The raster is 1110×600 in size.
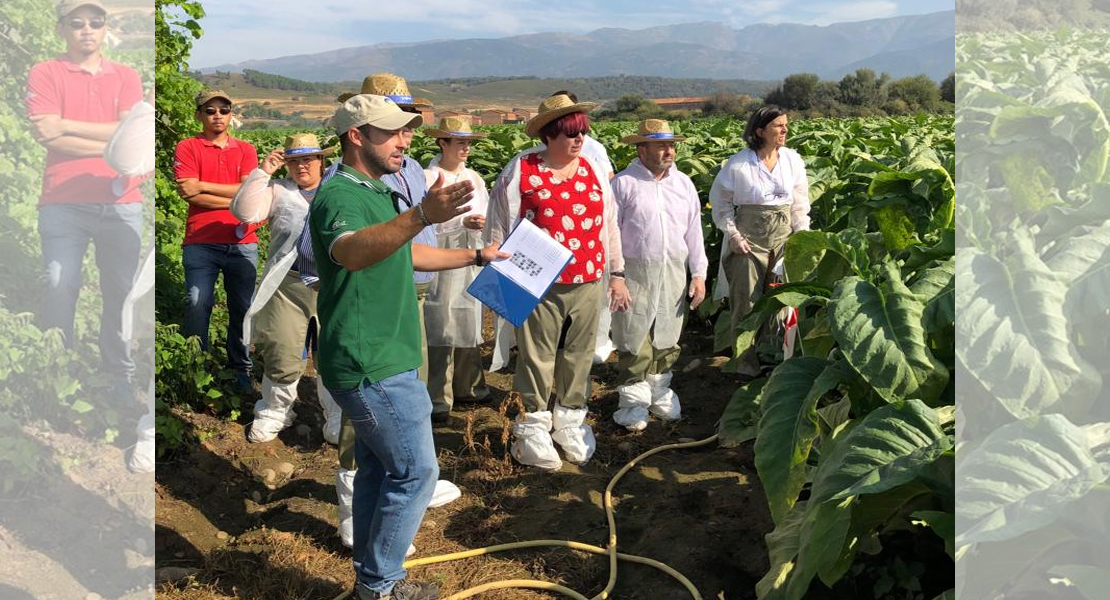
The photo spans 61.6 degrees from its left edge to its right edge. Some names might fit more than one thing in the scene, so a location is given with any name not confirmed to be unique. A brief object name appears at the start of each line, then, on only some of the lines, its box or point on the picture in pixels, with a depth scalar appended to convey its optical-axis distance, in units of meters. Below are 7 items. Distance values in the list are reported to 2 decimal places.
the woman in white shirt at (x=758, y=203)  5.92
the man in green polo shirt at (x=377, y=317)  3.06
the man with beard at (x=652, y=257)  5.41
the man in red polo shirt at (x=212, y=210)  5.41
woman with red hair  4.76
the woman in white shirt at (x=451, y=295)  5.55
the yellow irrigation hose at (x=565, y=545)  3.73
